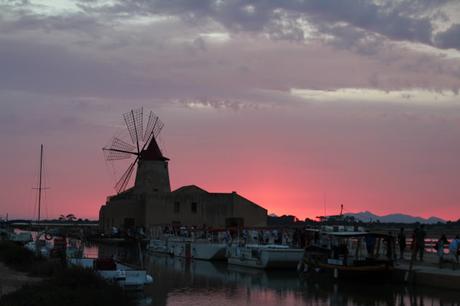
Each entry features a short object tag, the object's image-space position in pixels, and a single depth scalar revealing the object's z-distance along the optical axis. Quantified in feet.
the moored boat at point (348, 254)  92.70
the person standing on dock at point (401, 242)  102.83
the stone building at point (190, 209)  216.33
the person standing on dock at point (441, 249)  91.56
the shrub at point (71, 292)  49.88
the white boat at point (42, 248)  116.37
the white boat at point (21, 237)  188.90
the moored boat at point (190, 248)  142.92
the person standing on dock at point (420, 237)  93.76
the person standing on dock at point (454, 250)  90.23
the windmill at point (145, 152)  238.07
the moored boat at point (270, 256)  115.55
